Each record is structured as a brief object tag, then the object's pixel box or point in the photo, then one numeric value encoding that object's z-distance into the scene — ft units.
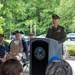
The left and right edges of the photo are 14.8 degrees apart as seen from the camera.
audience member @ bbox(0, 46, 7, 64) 19.69
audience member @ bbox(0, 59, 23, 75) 6.00
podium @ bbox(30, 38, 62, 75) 16.79
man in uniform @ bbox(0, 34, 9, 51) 19.91
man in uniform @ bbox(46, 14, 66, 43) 18.63
